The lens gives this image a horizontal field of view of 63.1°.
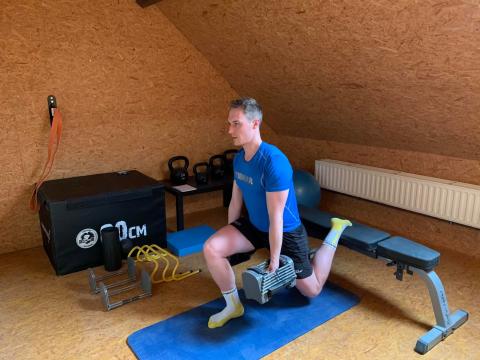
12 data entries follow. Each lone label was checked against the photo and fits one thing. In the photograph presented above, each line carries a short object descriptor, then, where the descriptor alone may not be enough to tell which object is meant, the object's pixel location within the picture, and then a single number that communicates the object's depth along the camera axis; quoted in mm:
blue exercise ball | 3078
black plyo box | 2494
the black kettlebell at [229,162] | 3650
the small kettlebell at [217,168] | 3488
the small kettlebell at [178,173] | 3311
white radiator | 2600
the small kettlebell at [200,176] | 3324
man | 1865
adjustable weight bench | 1870
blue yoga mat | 1806
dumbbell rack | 2170
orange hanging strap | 2799
